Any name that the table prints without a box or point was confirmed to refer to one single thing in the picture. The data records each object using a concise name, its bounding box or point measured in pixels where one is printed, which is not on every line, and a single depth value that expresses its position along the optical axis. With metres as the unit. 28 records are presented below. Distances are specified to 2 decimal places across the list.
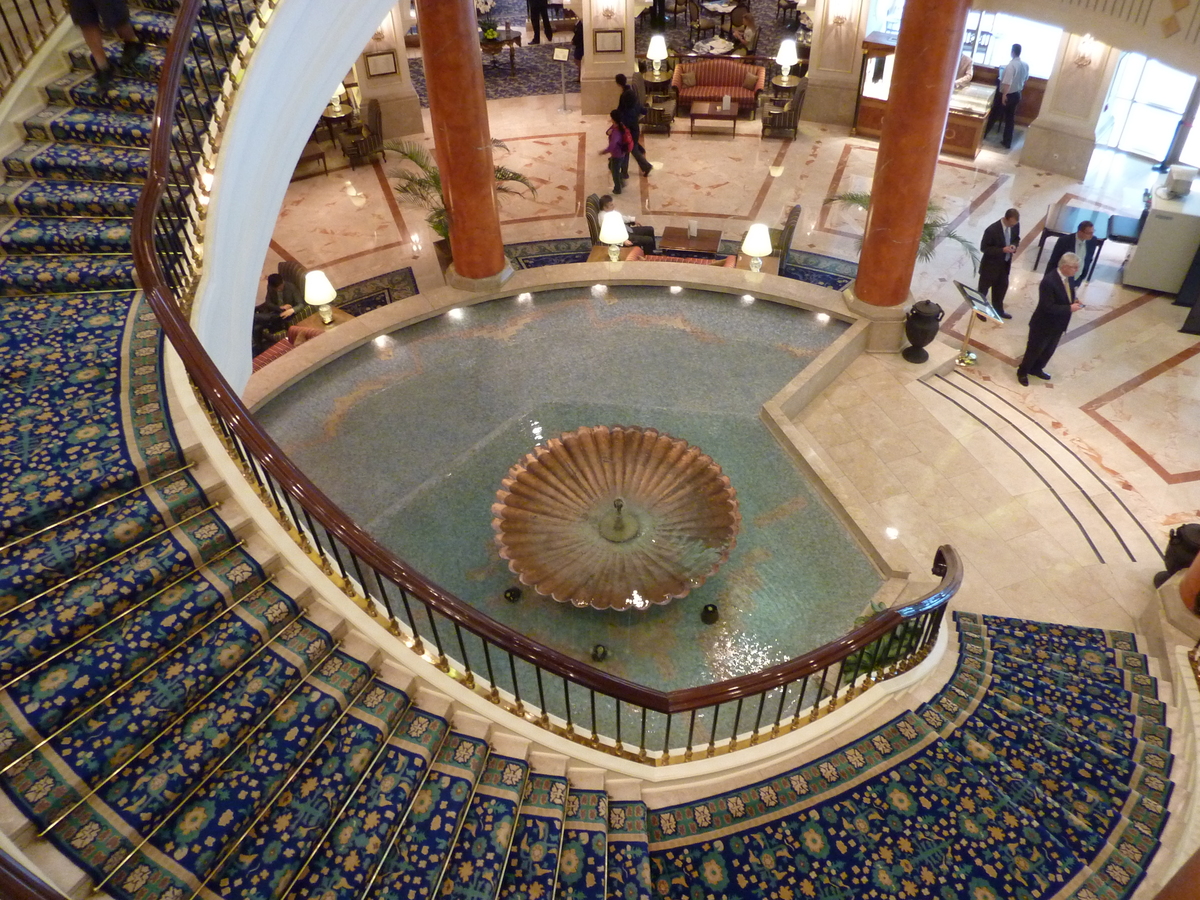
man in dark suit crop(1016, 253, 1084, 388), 7.18
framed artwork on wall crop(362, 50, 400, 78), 11.75
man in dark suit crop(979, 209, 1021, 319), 8.07
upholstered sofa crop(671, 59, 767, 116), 12.56
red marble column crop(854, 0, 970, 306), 6.32
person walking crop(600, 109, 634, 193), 10.26
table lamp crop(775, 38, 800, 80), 11.98
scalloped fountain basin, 5.20
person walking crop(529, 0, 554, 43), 15.46
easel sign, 6.92
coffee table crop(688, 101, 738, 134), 12.11
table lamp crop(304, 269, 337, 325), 7.00
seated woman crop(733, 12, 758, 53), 14.21
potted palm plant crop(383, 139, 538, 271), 8.57
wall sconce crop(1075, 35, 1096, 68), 10.37
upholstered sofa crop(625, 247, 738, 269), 8.62
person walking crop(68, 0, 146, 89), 5.04
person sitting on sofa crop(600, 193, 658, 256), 9.15
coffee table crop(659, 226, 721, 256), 9.10
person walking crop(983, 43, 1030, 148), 11.50
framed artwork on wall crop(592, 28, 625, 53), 12.32
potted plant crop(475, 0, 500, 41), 14.02
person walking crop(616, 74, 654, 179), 10.28
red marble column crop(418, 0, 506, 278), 7.03
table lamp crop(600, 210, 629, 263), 8.02
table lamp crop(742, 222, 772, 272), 7.75
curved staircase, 2.88
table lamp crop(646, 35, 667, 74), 12.33
